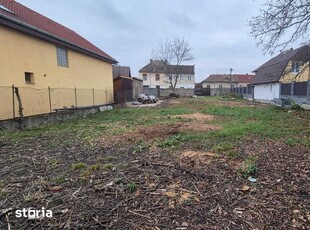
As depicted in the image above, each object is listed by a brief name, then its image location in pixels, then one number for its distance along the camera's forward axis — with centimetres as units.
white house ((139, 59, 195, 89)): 5725
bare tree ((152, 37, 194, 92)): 4656
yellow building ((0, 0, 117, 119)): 1027
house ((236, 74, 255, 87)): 6494
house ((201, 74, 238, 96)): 6319
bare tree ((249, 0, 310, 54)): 960
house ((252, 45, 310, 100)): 2322
